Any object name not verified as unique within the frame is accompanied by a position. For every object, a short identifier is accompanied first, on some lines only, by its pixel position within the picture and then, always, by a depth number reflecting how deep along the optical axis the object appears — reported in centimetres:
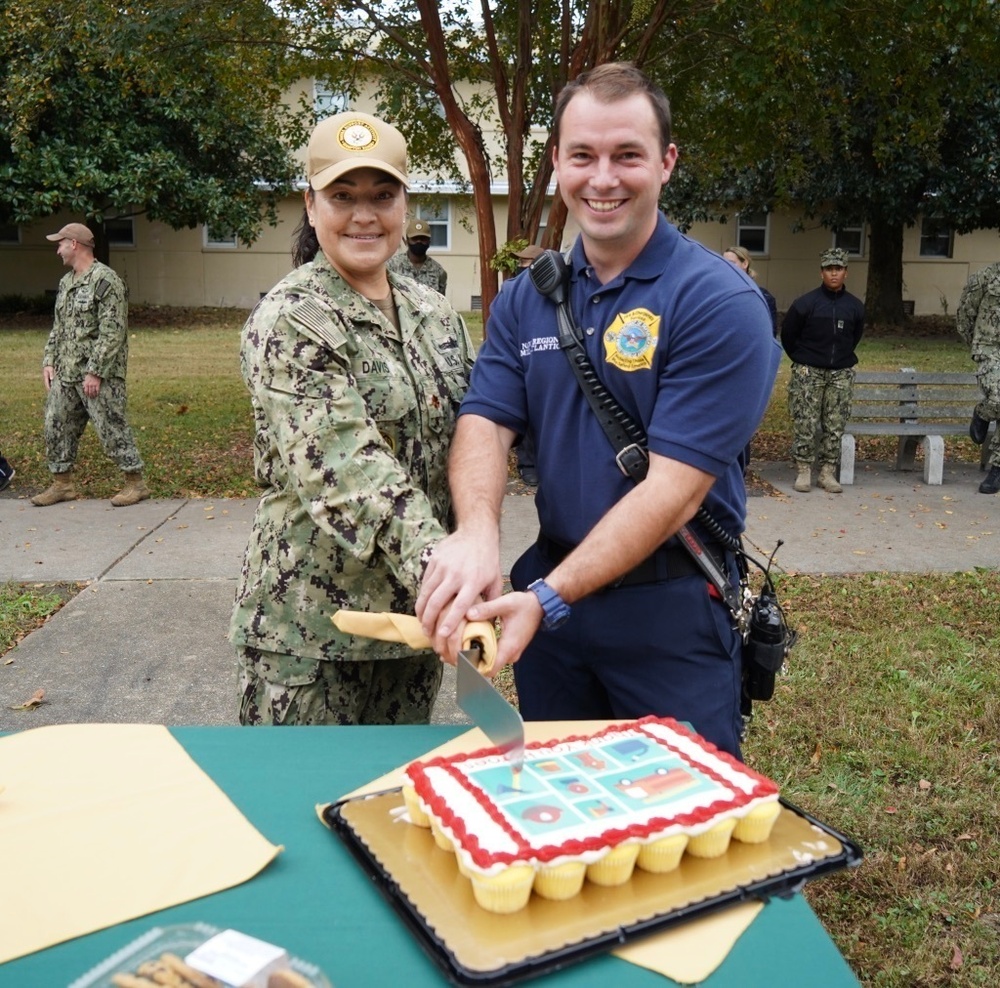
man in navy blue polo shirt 204
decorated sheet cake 140
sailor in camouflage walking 810
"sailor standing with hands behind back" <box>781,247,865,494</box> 902
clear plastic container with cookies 122
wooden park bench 921
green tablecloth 130
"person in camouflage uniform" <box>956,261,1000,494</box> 893
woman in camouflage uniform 208
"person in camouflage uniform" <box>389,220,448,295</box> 962
